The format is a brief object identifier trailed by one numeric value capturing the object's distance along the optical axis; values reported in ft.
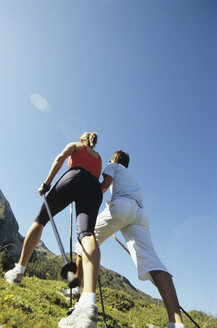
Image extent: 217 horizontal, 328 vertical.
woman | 8.00
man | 9.24
